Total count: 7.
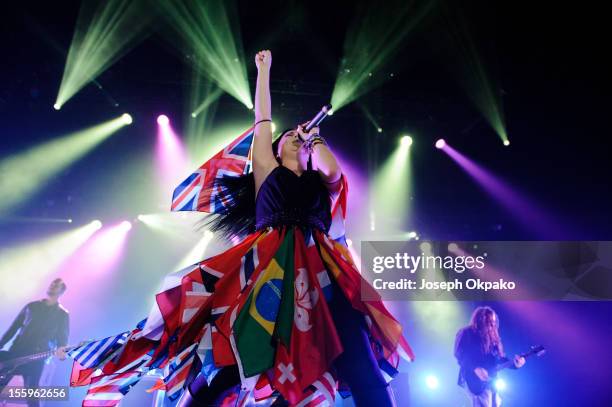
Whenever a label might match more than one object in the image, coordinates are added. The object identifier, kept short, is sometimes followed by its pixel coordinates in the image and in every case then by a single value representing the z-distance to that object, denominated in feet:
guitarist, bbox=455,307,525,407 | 17.43
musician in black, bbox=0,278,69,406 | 17.84
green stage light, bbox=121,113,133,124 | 23.70
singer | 4.62
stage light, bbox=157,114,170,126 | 23.82
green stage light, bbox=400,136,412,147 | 25.13
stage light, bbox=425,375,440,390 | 24.40
